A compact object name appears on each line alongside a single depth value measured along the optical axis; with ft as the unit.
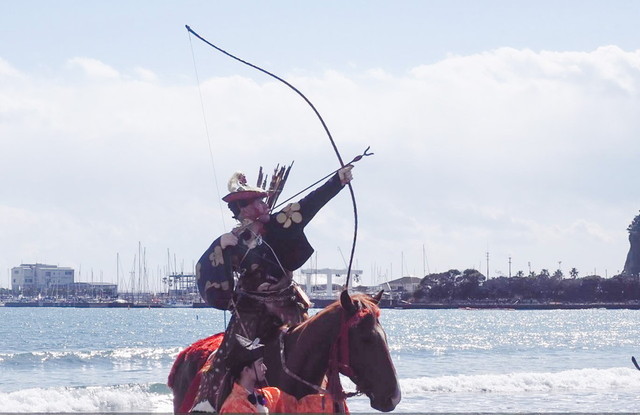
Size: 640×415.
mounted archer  48.60
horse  41.22
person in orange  39.11
